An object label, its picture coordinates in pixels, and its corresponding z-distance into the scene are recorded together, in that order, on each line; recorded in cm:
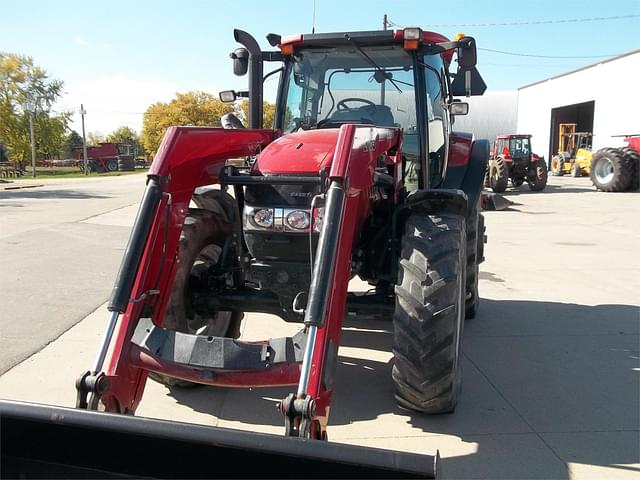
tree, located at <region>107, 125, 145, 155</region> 9005
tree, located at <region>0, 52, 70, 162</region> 4656
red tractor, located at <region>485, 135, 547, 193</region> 2153
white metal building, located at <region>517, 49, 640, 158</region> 2773
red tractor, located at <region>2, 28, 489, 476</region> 271
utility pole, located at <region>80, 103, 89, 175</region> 4578
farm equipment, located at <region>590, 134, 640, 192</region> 2150
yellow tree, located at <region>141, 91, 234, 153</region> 5394
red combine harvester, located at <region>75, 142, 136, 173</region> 5059
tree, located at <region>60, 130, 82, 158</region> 7435
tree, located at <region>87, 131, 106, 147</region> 9186
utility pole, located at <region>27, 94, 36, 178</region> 4497
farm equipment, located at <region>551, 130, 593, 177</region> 2885
